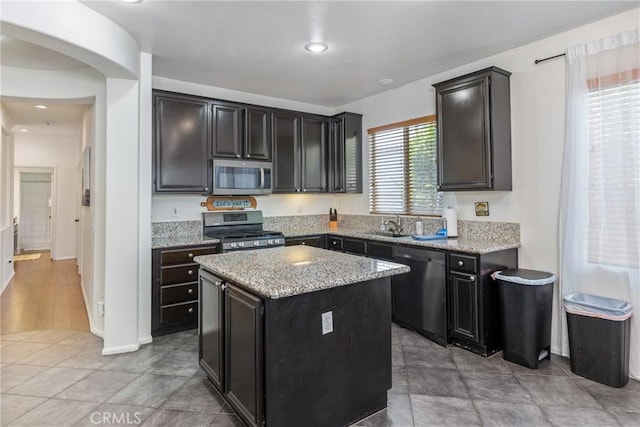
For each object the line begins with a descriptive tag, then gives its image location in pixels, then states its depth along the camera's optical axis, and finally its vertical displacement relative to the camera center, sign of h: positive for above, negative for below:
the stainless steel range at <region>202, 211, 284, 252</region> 3.80 -0.14
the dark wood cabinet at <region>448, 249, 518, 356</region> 2.96 -0.72
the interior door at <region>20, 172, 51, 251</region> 8.80 +0.24
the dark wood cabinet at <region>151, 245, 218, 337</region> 3.41 -0.68
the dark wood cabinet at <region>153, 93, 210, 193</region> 3.61 +0.79
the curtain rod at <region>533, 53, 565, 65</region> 2.97 +1.33
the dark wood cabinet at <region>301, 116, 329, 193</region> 4.72 +0.87
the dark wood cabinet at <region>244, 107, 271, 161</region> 4.19 +1.01
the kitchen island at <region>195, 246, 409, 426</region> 1.80 -0.66
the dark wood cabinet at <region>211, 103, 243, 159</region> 3.96 +1.00
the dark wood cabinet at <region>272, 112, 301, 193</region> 4.46 +0.84
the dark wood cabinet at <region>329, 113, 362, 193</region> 4.84 +0.86
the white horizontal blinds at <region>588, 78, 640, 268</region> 2.56 +0.31
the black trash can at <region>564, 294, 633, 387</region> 2.46 -0.86
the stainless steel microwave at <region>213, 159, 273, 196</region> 3.99 +0.48
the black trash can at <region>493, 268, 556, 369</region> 2.76 -0.77
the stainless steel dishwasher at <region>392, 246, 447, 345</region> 3.21 -0.72
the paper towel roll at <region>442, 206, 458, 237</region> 3.65 -0.07
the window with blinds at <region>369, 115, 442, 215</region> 4.03 +0.60
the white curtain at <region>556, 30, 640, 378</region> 2.57 +0.30
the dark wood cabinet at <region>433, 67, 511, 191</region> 3.15 +0.79
